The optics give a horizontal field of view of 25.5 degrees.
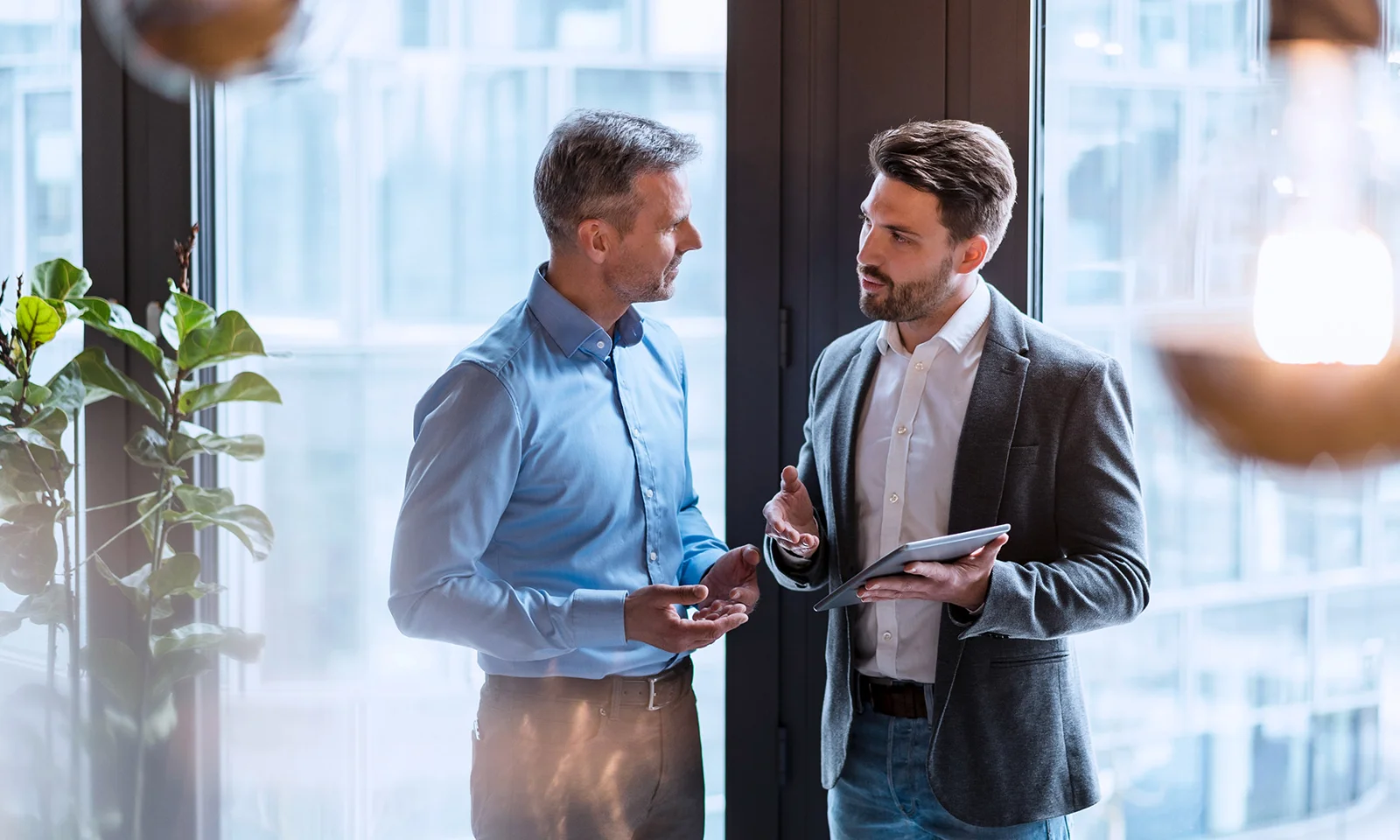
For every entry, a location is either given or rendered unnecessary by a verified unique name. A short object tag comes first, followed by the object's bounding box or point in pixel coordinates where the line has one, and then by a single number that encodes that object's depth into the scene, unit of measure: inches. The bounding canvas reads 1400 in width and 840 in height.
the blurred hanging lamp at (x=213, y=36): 154.5
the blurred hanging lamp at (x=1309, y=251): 147.5
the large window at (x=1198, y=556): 150.2
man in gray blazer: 142.9
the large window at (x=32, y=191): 161.6
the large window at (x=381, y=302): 161.1
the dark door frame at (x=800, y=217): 156.1
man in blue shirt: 143.4
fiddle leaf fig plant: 153.1
